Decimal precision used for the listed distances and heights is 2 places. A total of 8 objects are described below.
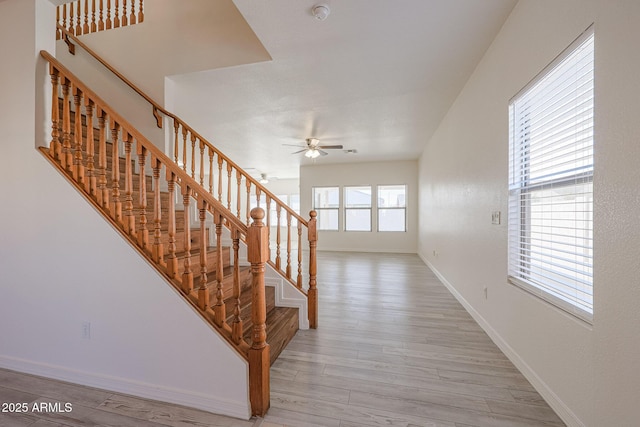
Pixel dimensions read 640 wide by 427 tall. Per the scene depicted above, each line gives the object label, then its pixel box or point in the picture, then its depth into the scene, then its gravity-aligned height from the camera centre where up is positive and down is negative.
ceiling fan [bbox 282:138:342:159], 5.07 +1.29
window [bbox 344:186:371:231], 7.78 +0.09
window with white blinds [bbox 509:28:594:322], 1.35 +0.18
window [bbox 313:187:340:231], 8.05 +0.12
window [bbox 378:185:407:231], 7.57 +0.09
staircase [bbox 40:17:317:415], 1.50 -0.13
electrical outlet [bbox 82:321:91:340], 1.76 -0.83
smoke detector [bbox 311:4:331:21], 1.88 +1.50
